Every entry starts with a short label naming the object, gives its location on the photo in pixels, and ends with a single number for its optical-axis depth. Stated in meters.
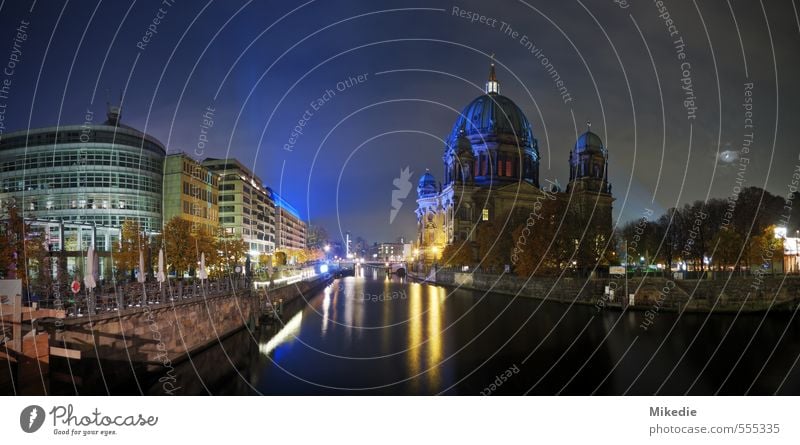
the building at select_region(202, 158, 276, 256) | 90.38
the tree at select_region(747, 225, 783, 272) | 58.09
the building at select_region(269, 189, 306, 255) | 141.12
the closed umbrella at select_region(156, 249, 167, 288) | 28.23
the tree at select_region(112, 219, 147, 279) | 46.12
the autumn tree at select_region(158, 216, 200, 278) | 45.66
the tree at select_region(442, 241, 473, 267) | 102.81
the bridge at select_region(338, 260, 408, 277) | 150.25
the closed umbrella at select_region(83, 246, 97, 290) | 21.05
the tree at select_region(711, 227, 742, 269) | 58.06
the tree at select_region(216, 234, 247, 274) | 53.22
